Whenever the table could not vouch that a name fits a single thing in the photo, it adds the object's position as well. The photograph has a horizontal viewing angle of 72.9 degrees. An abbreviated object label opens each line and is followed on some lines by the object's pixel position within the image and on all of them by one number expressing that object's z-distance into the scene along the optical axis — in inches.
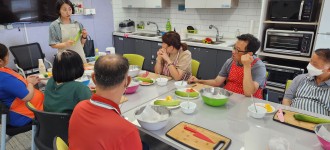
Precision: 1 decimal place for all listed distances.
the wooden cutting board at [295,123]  52.6
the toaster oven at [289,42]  111.1
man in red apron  71.7
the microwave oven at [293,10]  106.6
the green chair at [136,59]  119.2
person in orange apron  68.0
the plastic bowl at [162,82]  82.3
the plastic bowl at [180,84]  79.7
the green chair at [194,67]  104.4
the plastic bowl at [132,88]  74.2
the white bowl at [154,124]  50.2
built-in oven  116.4
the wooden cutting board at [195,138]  45.6
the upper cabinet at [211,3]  138.5
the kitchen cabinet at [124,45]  190.7
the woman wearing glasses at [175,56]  91.9
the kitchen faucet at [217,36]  156.2
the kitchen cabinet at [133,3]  182.1
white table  47.0
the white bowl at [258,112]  56.6
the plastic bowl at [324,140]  43.1
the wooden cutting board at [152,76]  93.2
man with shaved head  37.0
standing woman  109.0
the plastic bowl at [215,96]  63.5
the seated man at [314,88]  64.3
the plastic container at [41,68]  98.2
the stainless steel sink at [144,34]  192.0
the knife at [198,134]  47.4
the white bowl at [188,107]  59.4
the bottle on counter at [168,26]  183.8
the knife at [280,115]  56.0
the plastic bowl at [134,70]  93.7
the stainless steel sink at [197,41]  147.3
